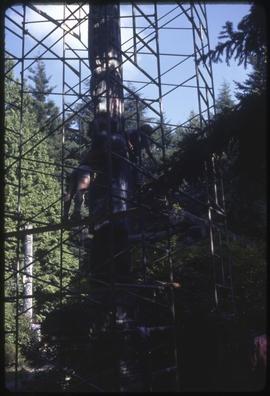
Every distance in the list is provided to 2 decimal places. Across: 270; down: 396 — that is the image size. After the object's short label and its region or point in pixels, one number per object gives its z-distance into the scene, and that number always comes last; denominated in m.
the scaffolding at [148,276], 6.62
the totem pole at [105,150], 7.88
